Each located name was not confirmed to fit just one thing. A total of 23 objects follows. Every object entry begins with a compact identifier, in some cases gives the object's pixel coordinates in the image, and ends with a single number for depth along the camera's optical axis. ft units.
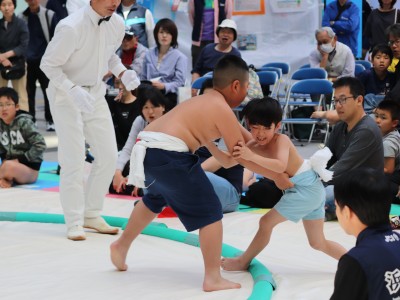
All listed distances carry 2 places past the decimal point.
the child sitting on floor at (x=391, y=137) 21.69
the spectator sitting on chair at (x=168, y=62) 30.15
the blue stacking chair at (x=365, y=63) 38.38
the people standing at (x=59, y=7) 38.08
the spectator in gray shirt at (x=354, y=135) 19.22
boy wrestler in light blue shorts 13.97
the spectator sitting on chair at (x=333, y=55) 35.42
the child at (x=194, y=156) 13.38
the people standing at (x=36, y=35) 36.07
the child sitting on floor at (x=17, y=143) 24.63
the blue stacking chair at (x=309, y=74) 35.15
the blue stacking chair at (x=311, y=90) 32.58
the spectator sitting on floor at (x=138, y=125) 21.76
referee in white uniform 17.05
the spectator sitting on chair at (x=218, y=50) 32.66
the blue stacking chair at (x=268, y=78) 34.54
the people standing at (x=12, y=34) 34.46
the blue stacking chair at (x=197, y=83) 31.75
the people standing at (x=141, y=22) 33.86
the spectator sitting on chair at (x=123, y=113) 26.11
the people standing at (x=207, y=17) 37.27
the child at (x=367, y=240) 7.85
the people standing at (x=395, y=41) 27.04
